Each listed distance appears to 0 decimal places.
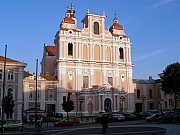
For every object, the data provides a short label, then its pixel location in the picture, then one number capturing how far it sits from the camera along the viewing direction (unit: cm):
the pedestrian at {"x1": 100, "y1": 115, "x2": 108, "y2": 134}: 2811
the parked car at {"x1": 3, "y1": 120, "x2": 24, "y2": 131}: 3981
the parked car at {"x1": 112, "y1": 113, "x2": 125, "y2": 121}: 5106
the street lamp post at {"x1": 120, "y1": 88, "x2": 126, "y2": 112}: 7334
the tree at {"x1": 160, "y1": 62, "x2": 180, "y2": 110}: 6055
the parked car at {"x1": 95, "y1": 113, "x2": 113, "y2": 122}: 5078
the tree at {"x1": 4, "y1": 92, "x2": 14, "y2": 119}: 5088
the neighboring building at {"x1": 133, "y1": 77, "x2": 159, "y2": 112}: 8731
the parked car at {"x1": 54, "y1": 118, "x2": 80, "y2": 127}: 4636
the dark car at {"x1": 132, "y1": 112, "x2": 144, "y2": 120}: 5439
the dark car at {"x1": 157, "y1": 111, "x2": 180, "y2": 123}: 3913
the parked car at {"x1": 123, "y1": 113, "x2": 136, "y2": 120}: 5263
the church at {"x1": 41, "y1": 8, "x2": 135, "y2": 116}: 7188
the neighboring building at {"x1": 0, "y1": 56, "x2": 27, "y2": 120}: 5688
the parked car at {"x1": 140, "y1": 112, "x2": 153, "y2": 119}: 5422
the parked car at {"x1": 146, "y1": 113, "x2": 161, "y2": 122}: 4386
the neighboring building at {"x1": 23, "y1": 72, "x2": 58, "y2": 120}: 6856
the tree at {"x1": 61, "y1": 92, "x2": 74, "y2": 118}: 6156
